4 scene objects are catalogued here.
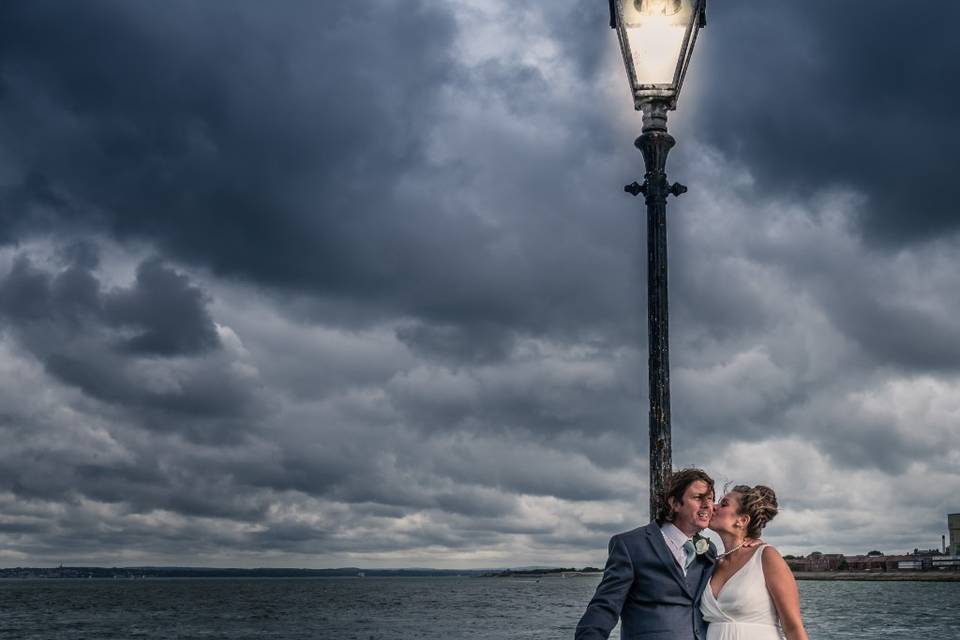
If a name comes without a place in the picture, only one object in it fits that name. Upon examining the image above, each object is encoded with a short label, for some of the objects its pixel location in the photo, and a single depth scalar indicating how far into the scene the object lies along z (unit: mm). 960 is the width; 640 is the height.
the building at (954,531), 170750
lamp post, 5105
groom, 5016
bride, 5520
